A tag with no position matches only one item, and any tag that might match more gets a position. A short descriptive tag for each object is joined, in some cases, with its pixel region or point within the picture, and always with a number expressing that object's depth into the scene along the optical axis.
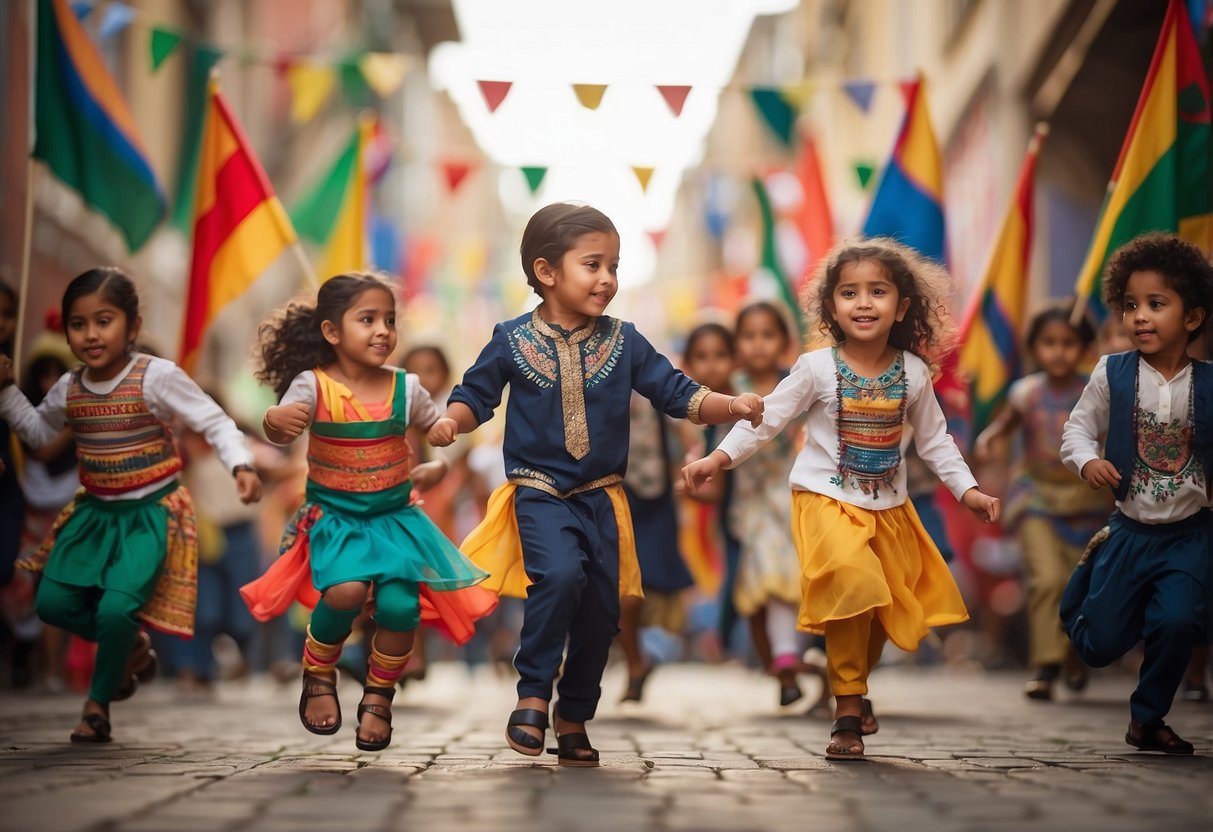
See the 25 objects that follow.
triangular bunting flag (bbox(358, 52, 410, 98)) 11.56
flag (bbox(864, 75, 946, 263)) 9.13
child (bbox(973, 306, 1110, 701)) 7.87
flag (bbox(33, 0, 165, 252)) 8.12
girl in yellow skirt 5.10
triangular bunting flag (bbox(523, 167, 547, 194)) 11.52
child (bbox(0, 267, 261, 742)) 5.67
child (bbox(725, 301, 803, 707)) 7.59
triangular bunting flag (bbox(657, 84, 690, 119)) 10.14
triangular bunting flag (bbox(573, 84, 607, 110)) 10.23
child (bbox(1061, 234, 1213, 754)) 5.17
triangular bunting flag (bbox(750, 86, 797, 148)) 10.92
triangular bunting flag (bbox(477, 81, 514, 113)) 9.75
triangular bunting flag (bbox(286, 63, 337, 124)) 11.37
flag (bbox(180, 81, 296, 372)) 8.22
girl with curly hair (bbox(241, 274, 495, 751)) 5.04
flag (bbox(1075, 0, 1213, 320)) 6.94
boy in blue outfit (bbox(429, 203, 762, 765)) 4.88
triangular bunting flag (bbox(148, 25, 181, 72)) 9.67
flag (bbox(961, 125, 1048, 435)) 8.55
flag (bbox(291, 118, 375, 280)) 9.22
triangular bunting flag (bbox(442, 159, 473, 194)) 13.55
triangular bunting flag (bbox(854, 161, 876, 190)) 13.17
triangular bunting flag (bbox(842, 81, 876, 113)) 10.91
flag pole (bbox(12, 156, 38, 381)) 6.66
